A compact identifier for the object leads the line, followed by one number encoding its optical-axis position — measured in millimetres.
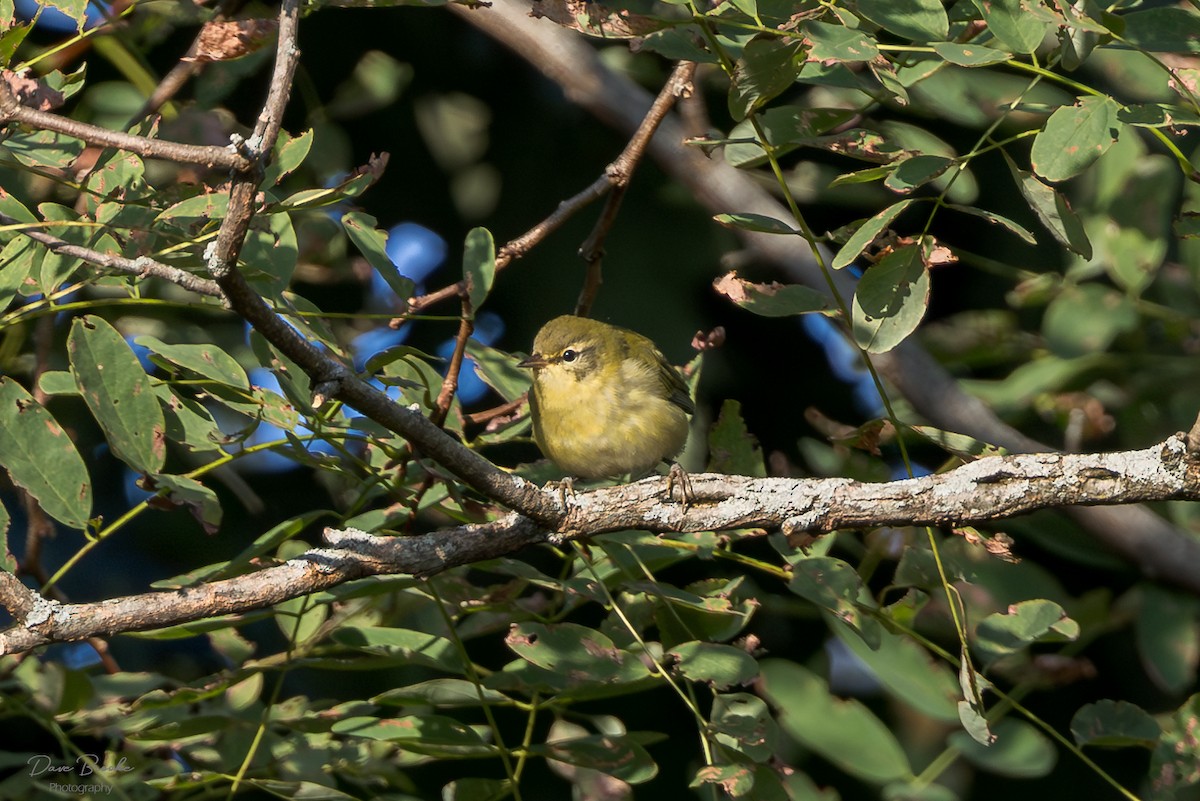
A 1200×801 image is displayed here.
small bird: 7324
